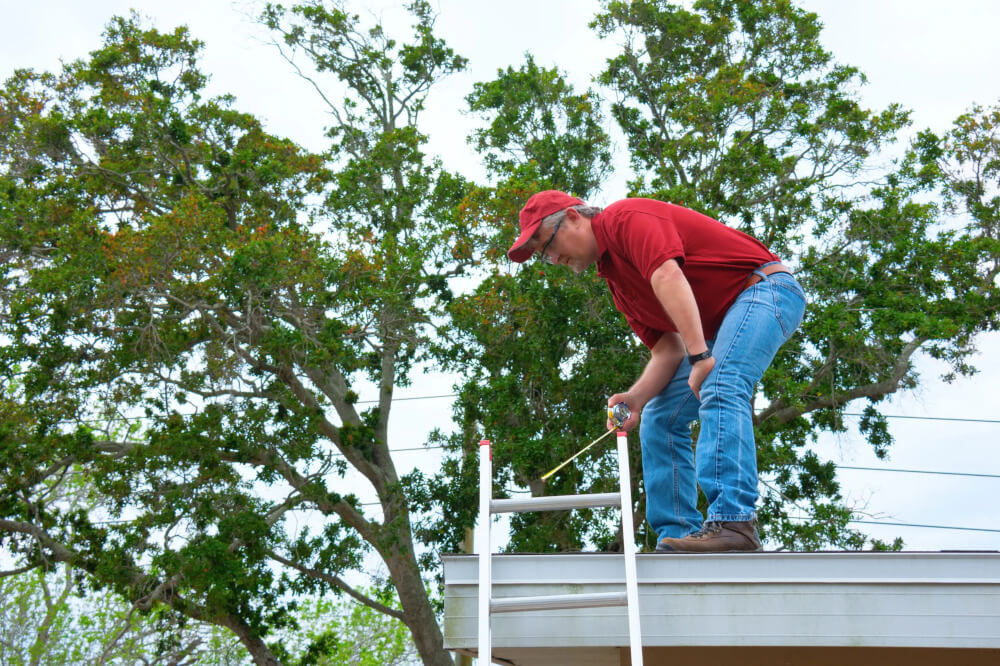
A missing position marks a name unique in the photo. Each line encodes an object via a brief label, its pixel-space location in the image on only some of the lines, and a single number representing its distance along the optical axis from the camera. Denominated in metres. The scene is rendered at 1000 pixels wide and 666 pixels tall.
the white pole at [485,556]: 2.63
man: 2.94
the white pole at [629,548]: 2.54
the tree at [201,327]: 10.73
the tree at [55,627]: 21.56
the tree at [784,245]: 11.38
